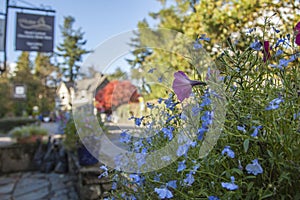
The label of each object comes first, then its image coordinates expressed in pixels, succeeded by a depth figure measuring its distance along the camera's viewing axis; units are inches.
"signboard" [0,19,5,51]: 170.6
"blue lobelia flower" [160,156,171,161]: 24.2
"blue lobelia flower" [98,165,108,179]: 29.3
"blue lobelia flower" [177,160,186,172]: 19.1
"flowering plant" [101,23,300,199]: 18.5
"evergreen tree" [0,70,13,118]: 552.0
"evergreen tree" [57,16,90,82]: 745.3
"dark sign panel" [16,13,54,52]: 161.2
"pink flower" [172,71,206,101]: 22.9
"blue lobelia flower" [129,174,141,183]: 24.6
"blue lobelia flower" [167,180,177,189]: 20.5
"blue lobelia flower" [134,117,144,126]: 30.9
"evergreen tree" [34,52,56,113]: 617.9
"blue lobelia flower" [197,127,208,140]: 19.3
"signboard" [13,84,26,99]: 267.9
